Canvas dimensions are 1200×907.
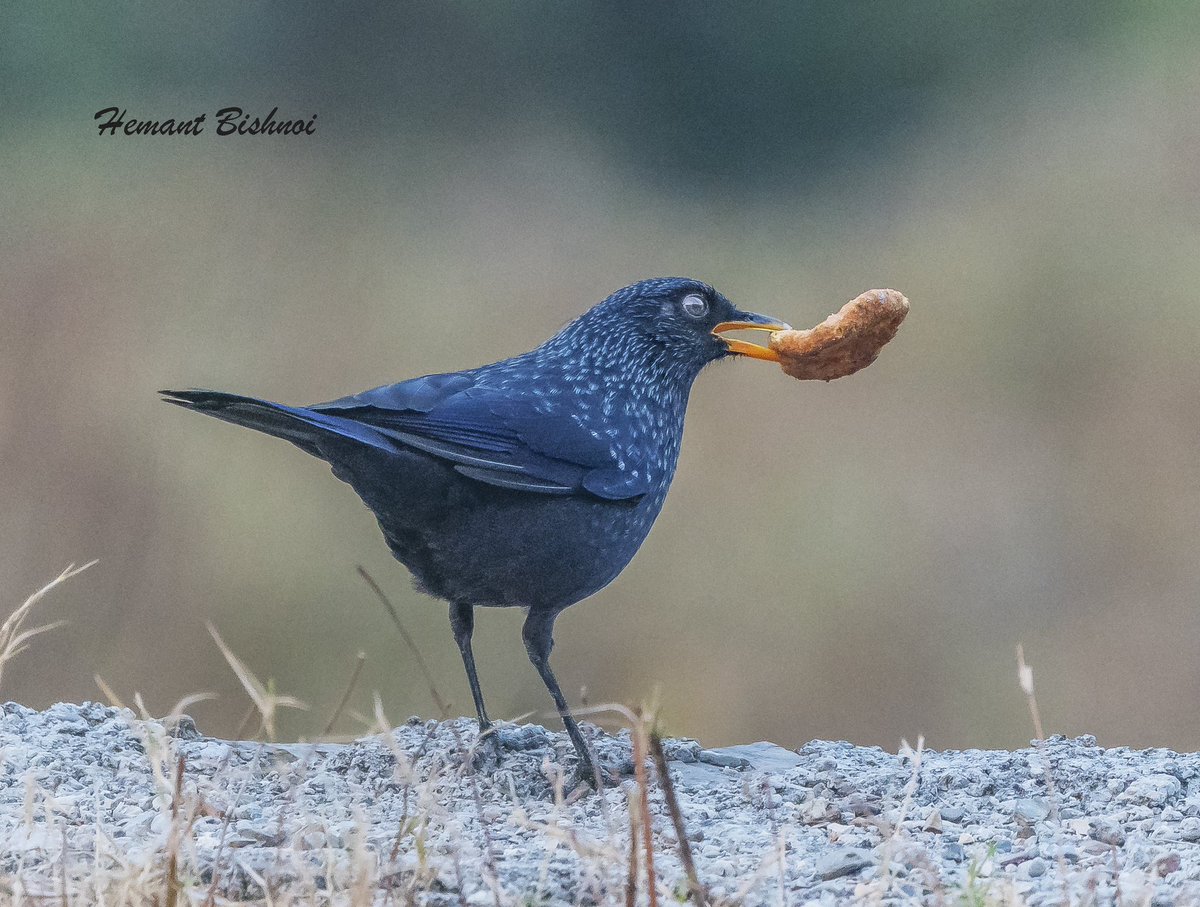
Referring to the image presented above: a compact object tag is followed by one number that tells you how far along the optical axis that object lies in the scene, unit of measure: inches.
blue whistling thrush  334.0
